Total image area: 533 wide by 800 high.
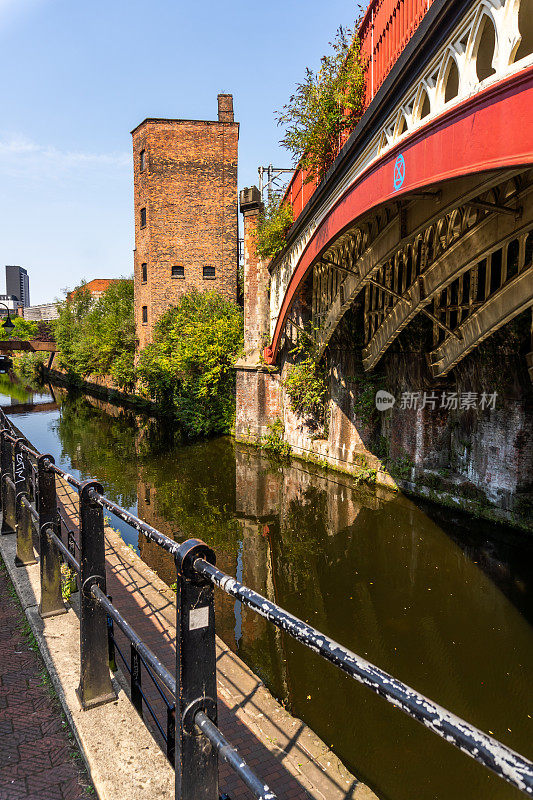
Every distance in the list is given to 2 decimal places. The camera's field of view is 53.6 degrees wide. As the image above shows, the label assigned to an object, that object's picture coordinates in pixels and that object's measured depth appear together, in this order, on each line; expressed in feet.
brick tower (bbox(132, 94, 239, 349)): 80.23
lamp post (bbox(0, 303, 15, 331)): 60.29
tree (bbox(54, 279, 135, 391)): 87.86
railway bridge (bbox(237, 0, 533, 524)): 11.39
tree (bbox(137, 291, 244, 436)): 58.39
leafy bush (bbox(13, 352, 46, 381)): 161.66
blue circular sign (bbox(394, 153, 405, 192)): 14.88
